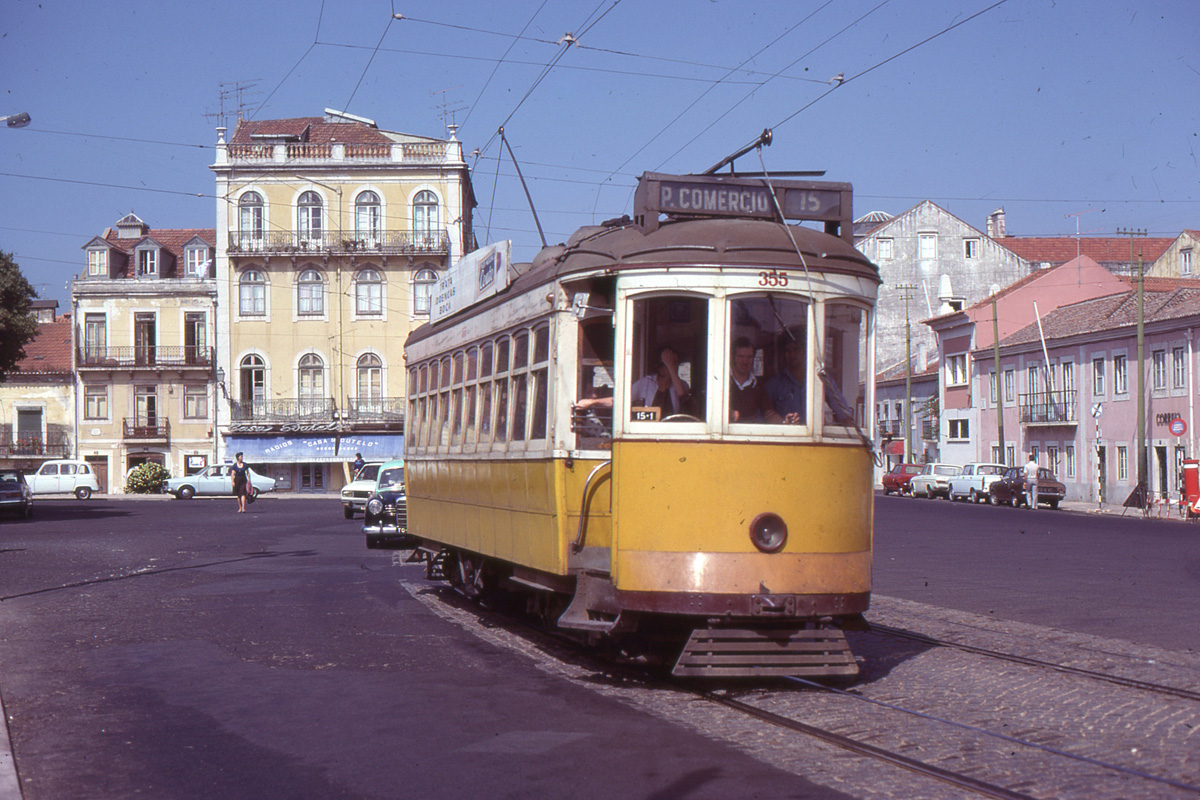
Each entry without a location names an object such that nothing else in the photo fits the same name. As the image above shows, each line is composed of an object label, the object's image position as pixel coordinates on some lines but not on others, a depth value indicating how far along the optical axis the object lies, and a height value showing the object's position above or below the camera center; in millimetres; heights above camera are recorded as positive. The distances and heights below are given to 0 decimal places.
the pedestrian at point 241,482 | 44000 -1150
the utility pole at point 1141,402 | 47500 +1113
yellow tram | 9266 +85
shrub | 66750 -1563
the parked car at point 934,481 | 60688 -1843
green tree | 41625 +3894
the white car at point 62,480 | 63375 -1459
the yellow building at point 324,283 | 65500 +7454
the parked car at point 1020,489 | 51656 -1908
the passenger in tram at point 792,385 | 9523 +361
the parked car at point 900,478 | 65875 -1834
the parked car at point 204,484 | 61000 -1637
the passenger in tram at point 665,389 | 9555 +345
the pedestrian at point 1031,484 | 51250 -1684
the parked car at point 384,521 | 26250 -1421
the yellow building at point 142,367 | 69438 +3797
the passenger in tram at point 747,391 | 9453 +322
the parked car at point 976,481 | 56047 -1724
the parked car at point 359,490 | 37719 -1226
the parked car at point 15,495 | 42156 -1421
